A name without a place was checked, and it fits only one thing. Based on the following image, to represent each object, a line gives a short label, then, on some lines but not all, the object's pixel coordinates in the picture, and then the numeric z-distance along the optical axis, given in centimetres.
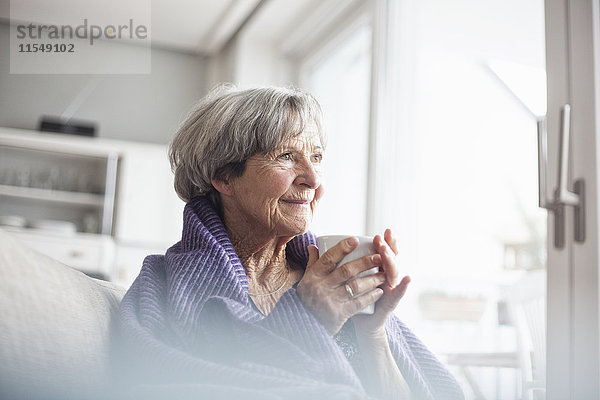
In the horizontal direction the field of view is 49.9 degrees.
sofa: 73
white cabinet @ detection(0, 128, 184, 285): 438
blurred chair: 232
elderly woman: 83
